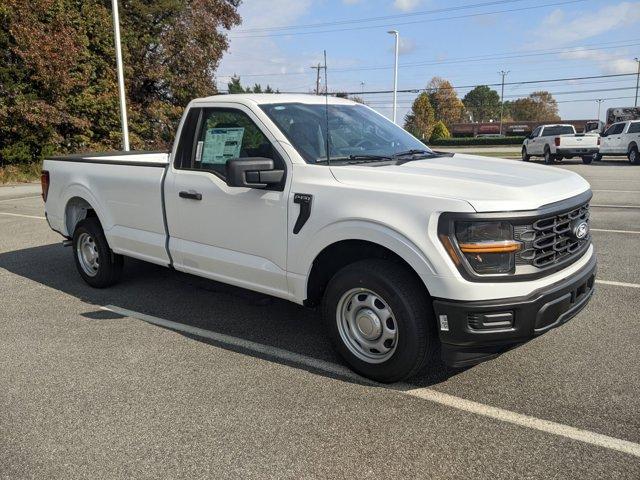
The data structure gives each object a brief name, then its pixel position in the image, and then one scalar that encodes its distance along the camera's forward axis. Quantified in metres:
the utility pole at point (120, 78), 17.38
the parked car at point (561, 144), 24.50
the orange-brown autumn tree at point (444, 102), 100.31
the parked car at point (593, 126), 60.50
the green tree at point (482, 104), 132.50
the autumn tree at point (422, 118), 84.56
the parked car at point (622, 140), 24.83
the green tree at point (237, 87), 63.04
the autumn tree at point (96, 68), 19.59
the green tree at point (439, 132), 70.31
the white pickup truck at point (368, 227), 3.20
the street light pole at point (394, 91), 35.11
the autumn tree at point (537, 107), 121.56
